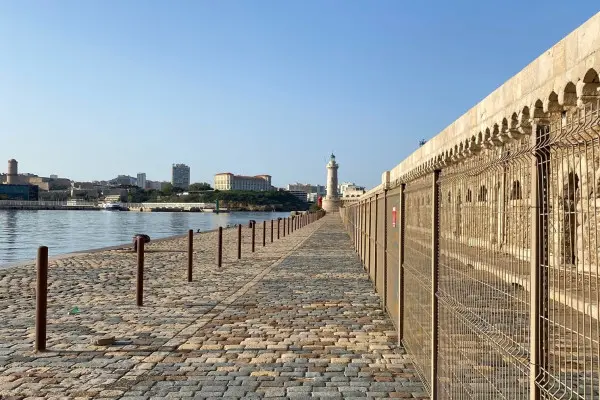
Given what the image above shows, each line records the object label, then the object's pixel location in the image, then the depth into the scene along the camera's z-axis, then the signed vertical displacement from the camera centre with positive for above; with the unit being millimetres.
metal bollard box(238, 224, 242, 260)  19230 -1077
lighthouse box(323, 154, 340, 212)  129875 +5226
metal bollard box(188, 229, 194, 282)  13246 -1026
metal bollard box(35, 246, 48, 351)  6660 -1038
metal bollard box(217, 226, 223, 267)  16478 -1111
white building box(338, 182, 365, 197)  139000 +4912
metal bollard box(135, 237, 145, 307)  9805 -1133
